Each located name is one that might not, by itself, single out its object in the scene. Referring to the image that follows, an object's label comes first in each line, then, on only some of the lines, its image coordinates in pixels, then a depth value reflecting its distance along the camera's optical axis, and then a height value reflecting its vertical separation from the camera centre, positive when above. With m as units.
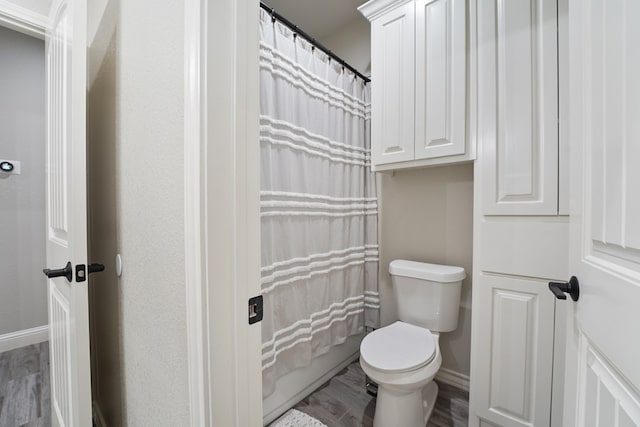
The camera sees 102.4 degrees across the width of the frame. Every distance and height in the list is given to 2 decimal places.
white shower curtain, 1.36 +0.02
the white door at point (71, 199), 0.82 +0.03
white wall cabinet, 1.28 +0.68
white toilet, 1.16 -0.70
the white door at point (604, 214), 0.41 -0.01
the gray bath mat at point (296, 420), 1.36 -1.15
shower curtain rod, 1.35 +1.02
